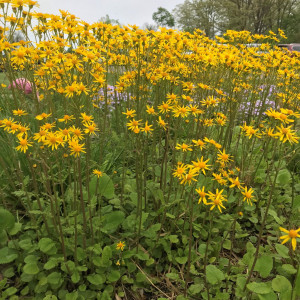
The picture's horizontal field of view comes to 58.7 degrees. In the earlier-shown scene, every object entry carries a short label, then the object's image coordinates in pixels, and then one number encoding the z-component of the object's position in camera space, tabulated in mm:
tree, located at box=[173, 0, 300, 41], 30438
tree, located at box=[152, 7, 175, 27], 57053
